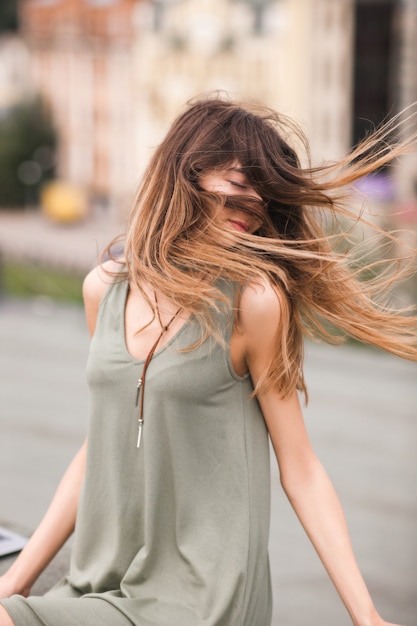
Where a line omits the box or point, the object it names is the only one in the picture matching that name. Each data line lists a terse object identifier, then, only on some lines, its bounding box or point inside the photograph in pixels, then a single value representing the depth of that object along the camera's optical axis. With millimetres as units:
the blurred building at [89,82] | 34219
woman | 3346
